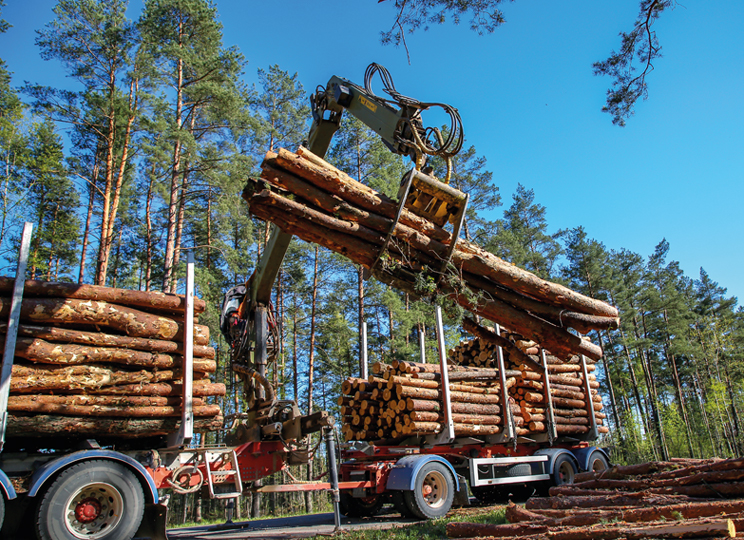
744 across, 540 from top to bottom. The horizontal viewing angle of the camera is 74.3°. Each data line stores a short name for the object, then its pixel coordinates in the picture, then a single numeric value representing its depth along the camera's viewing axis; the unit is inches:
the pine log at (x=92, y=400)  203.9
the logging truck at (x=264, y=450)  203.5
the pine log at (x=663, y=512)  182.1
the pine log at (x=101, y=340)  216.2
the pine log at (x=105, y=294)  222.8
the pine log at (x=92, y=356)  211.0
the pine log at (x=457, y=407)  368.5
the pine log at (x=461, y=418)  366.3
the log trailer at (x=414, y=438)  236.2
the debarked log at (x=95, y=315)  218.1
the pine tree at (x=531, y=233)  1273.4
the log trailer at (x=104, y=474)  197.8
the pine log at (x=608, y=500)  217.3
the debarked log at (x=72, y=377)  207.0
